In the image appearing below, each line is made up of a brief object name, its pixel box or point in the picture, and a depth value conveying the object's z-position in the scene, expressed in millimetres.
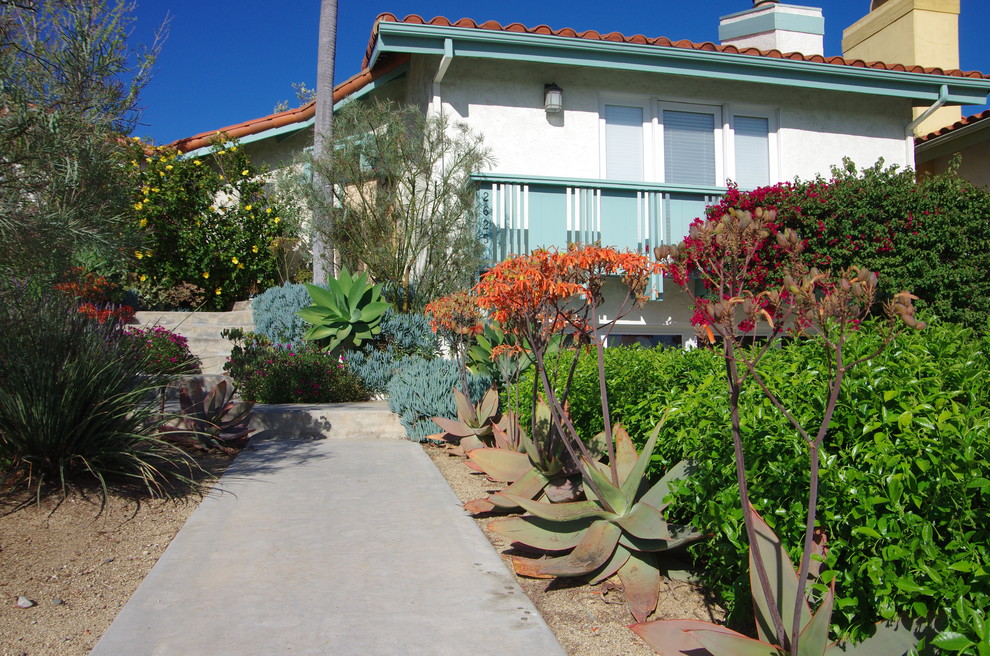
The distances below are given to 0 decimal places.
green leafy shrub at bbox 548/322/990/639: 2355
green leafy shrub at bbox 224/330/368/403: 8766
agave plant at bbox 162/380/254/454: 6023
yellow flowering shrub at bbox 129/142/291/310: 13281
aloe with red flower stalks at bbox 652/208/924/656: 2369
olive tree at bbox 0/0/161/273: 4559
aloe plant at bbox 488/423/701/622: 3553
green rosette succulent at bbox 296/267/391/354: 9750
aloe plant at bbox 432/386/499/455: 6555
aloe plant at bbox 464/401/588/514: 4656
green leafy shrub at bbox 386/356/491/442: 7520
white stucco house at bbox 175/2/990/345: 10781
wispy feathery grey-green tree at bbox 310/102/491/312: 10406
